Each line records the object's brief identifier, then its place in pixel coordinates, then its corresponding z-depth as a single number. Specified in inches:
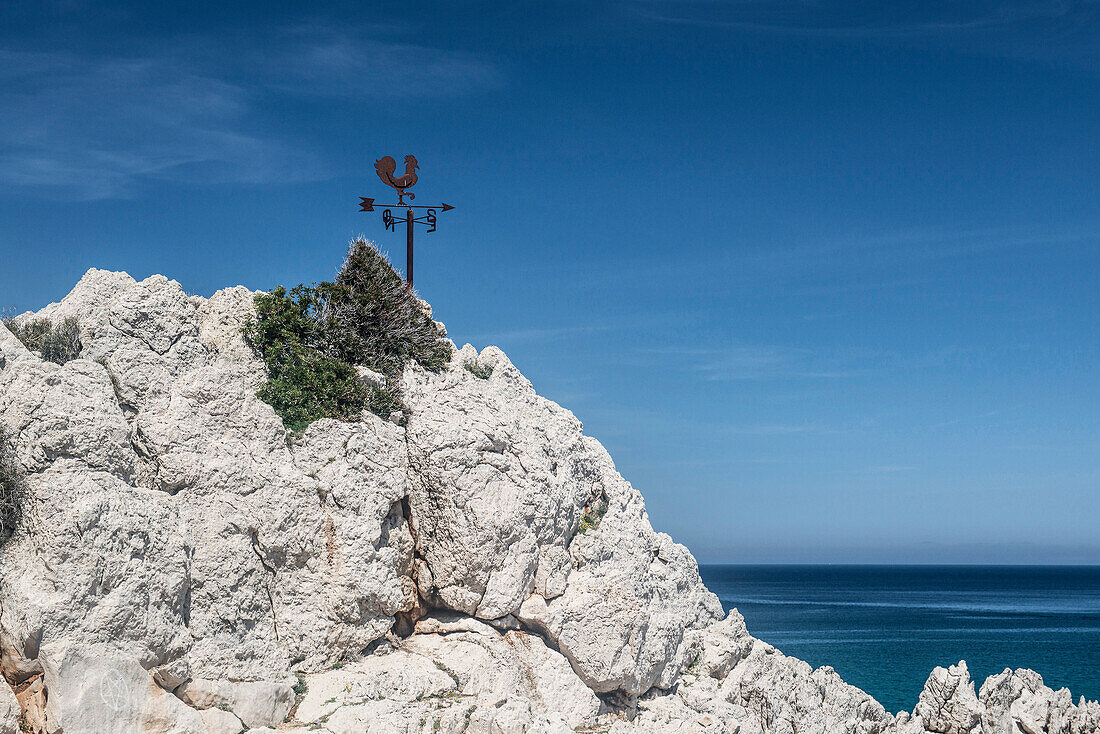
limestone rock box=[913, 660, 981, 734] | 934.4
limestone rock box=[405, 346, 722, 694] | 617.0
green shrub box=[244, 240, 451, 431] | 619.8
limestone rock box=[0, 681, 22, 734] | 441.1
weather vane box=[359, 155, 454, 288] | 768.3
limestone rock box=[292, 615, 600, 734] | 526.6
